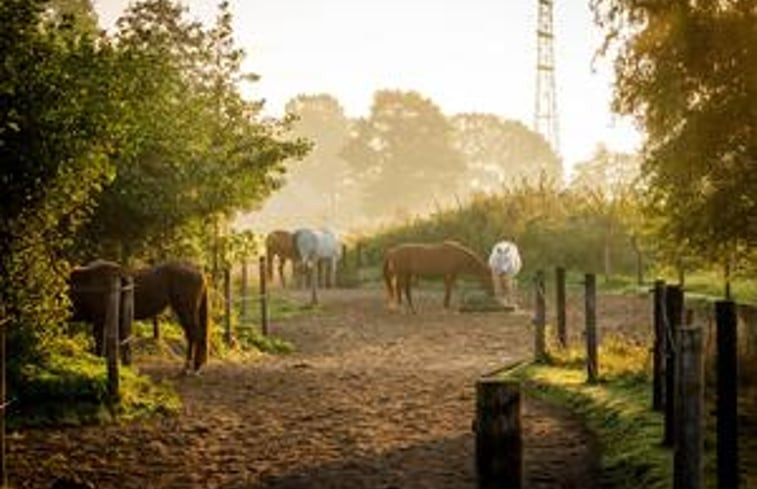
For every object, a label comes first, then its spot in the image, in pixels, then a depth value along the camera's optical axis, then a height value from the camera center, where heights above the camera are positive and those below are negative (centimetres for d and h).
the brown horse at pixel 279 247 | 4255 +90
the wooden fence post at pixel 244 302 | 2282 -99
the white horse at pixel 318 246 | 3872 +86
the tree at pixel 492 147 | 12812 +1619
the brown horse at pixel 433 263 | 3105 +15
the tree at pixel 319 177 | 12862 +1249
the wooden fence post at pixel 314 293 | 3017 -79
